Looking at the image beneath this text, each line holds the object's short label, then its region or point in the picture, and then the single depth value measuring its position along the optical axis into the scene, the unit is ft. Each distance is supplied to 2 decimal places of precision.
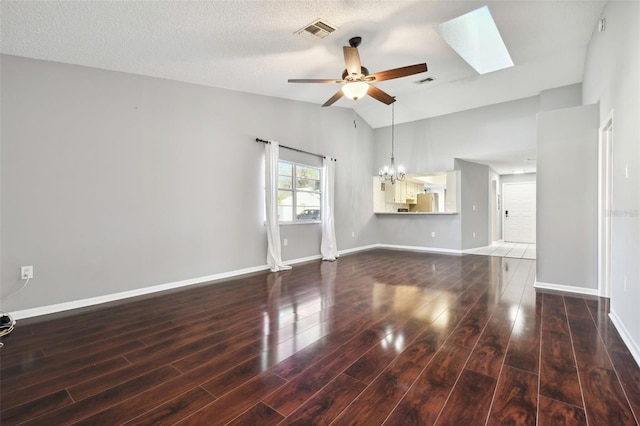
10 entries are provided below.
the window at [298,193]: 18.37
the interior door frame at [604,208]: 10.52
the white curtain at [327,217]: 20.43
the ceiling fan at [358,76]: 10.08
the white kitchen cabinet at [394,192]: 26.91
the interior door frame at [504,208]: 31.50
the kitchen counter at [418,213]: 23.24
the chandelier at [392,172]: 21.61
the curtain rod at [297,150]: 16.48
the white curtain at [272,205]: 16.47
